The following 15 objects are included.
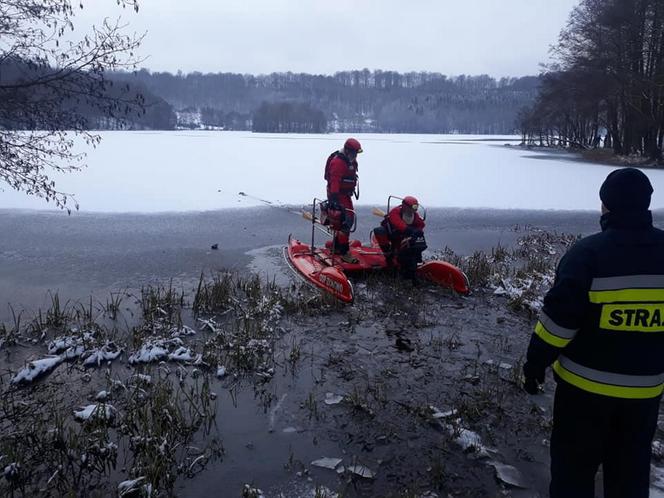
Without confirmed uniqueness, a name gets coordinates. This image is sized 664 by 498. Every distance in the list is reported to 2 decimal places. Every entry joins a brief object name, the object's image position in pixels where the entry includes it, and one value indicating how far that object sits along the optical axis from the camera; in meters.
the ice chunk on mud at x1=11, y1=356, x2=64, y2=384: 4.73
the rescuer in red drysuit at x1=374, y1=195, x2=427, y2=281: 7.15
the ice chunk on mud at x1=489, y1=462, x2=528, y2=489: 3.47
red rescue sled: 6.93
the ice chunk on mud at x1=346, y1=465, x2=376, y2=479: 3.53
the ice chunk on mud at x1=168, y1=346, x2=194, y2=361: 5.20
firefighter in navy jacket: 2.40
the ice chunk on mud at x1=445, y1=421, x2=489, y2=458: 3.77
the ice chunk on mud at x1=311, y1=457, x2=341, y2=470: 3.64
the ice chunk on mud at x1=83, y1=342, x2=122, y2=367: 5.11
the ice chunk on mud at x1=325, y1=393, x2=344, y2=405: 4.47
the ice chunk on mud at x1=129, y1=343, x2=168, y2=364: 5.16
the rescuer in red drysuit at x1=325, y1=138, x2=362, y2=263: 7.88
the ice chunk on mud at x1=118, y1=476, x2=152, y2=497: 3.25
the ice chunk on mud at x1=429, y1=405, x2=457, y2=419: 4.20
